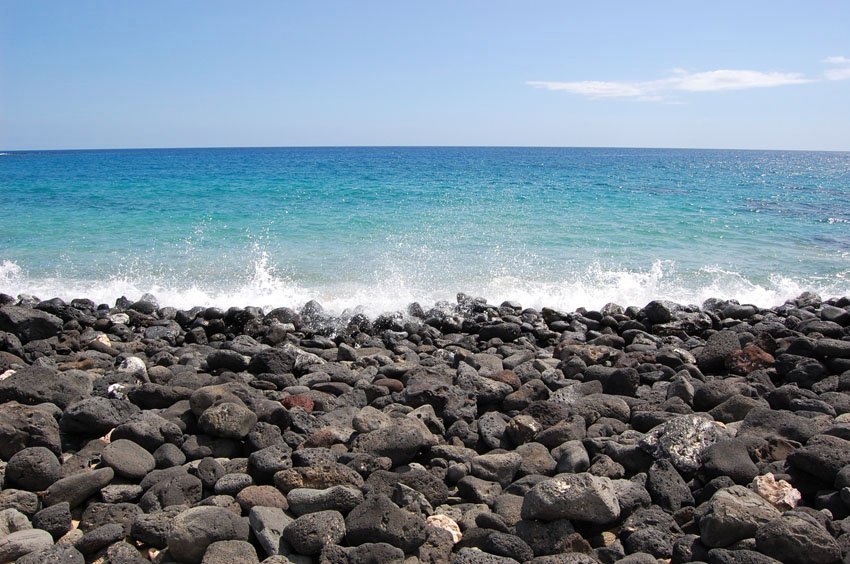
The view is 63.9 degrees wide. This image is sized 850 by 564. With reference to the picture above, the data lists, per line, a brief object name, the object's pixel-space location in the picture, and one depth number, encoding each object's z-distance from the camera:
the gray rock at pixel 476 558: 3.23
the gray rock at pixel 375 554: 3.25
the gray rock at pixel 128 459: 4.11
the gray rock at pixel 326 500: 3.62
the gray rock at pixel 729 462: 3.96
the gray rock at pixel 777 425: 4.45
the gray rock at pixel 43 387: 5.07
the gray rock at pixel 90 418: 4.67
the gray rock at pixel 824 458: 3.84
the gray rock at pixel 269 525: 3.41
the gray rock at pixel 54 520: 3.65
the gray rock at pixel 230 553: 3.26
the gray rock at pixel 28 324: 7.71
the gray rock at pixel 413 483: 3.89
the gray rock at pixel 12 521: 3.61
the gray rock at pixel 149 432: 4.44
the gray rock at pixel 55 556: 3.26
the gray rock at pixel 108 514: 3.73
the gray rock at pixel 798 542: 3.16
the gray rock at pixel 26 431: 4.29
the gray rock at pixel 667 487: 3.84
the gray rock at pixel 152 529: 3.51
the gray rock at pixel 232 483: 3.92
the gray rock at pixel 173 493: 3.85
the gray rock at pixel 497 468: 4.14
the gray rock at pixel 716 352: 6.62
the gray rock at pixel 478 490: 3.95
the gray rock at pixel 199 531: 3.38
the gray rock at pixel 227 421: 4.50
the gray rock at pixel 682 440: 4.11
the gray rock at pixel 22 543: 3.35
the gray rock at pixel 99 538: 3.44
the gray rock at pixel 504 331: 8.22
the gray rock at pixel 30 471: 4.02
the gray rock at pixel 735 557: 3.14
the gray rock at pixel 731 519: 3.38
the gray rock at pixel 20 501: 3.80
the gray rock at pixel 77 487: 3.87
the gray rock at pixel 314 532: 3.36
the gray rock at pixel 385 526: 3.38
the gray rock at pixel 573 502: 3.52
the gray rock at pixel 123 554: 3.33
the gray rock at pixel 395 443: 4.29
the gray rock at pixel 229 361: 6.45
